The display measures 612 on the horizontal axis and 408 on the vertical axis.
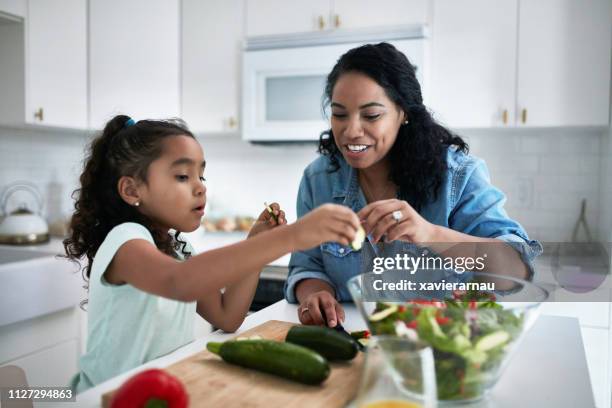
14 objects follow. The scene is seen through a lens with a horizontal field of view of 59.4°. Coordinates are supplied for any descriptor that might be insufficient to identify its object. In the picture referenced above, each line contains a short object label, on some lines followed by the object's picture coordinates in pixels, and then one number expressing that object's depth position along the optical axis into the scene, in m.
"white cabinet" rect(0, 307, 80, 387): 2.03
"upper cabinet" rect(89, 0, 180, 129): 2.81
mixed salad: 0.73
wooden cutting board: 0.76
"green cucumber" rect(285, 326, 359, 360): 0.91
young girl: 0.89
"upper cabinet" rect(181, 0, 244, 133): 3.16
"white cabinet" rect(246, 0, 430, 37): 2.76
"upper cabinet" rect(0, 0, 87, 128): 2.43
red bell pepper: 0.65
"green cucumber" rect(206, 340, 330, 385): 0.81
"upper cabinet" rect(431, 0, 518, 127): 2.61
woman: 1.34
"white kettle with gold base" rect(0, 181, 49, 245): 2.50
